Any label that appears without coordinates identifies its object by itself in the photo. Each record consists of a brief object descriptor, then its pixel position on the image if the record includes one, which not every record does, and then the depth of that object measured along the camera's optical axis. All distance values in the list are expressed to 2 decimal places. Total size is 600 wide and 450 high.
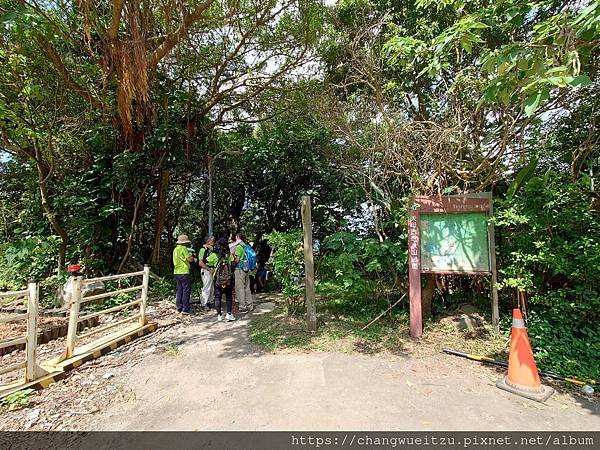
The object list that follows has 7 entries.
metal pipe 3.00
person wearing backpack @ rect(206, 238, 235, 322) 5.36
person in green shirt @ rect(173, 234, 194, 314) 5.86
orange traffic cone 2.86
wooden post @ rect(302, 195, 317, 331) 4.68
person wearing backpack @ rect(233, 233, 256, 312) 5.97
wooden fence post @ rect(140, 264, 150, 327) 4.86
